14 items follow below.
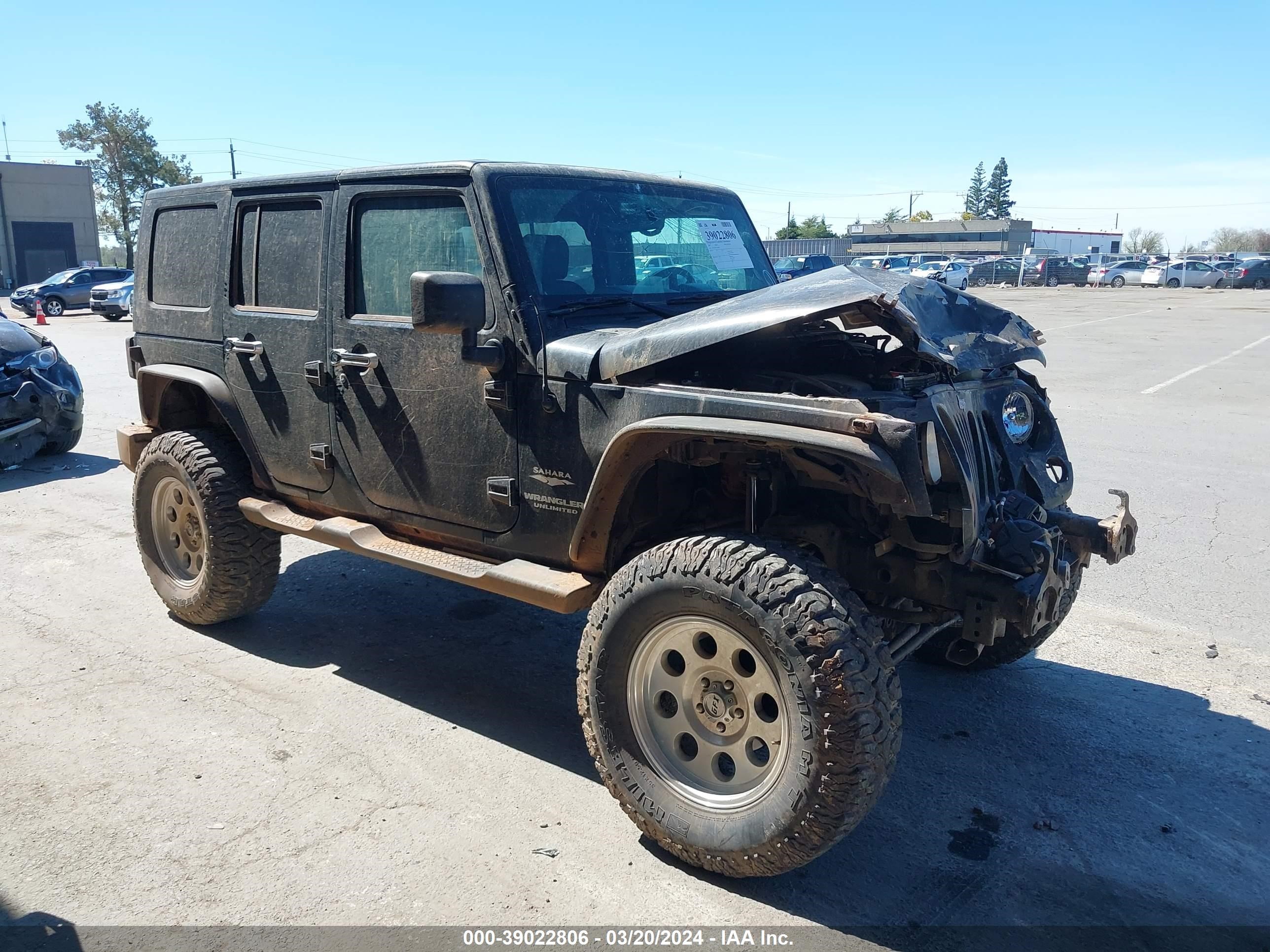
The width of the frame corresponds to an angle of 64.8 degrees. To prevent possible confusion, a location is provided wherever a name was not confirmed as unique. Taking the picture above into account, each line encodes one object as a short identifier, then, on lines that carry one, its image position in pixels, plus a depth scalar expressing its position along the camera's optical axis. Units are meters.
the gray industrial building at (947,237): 79.12
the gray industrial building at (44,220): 53.12
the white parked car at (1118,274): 49.91
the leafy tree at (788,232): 85.00
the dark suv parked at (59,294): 32.38
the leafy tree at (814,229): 88.38
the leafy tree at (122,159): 58.84
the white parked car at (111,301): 28.95
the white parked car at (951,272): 39.38
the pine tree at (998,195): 120.94
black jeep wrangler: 2.93
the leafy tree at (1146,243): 111.44
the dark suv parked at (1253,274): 45.53
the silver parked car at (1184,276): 46.62
